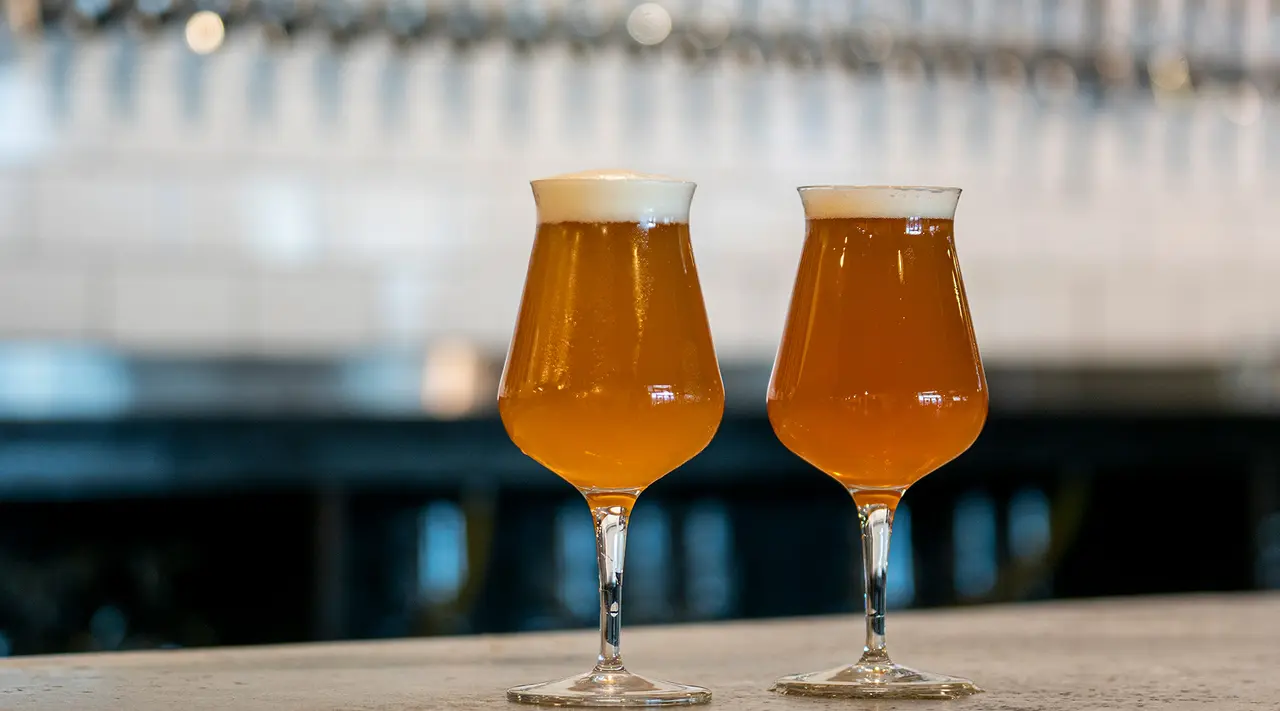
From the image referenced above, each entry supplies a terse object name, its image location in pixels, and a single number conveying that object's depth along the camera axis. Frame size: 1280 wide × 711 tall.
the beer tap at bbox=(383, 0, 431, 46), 2.60
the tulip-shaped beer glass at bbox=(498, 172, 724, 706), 1.20
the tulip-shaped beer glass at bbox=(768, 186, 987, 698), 1.23
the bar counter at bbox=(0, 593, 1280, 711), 1.14
